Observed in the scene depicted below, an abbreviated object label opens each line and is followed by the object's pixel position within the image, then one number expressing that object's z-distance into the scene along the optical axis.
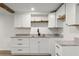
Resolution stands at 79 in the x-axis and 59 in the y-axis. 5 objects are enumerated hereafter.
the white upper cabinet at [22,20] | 3.02
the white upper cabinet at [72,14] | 1.71
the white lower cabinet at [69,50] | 1.46
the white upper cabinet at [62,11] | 2.02
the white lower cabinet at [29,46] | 2.72
